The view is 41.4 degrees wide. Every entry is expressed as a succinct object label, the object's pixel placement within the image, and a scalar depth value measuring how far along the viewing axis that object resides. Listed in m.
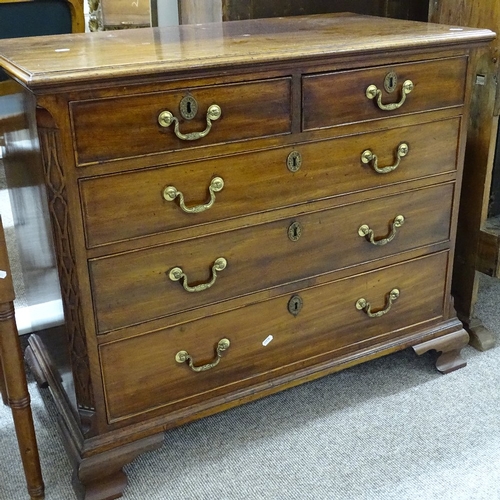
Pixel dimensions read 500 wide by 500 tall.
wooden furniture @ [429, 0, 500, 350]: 1.70
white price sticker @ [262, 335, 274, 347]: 1.48
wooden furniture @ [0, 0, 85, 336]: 1.31
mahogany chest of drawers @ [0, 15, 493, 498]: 1.17
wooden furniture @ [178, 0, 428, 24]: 1.84
